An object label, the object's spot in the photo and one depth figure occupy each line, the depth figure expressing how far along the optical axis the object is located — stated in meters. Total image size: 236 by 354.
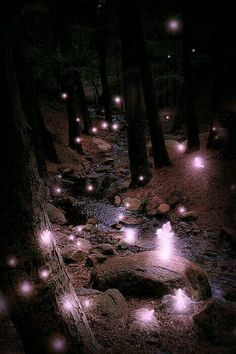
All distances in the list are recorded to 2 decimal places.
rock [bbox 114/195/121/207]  10.83
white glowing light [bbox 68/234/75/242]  8.31
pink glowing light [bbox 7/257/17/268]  2.87
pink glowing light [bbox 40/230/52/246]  3.04
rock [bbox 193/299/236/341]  4.48
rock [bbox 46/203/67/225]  9.32
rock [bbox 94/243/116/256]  7.45
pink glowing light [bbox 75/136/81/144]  16.67
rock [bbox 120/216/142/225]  9.50
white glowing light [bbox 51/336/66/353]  3.23
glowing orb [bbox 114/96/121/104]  30.92
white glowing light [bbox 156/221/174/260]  7.99
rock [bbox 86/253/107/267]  6.84
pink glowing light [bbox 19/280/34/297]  2.94
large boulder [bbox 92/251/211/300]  5.46
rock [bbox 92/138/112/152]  18.16
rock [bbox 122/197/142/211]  10.45
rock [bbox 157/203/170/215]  9.73
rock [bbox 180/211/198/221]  9.20
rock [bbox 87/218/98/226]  9.45
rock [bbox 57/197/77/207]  10.95
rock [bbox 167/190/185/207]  9.98
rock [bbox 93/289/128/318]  4.85
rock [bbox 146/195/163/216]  9.91
